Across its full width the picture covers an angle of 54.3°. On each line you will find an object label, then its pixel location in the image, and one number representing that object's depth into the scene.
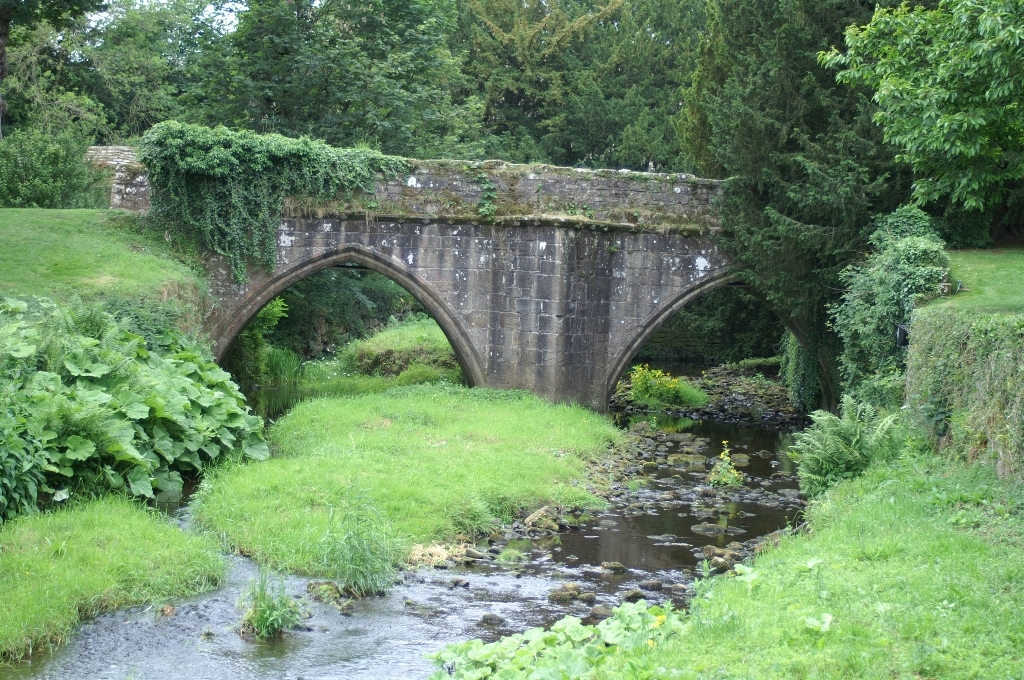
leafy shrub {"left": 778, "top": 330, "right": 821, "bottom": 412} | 18.55
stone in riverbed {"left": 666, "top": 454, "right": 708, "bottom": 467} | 14.88
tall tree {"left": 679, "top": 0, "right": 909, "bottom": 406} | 15.39
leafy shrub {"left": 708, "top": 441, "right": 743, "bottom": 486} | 13.27
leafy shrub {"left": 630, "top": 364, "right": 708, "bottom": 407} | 21.89
